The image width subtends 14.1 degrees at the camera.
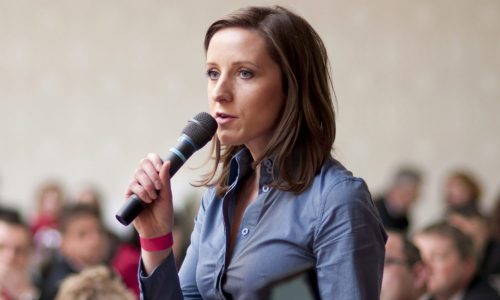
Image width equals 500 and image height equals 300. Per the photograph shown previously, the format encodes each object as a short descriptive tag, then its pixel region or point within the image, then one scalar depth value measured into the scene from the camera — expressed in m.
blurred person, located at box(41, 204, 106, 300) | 11.78
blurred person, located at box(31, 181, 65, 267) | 14.85
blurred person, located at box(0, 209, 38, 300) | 10.00
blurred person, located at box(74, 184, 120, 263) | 12.67
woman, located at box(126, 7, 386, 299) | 4.05
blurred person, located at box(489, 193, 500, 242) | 14.52
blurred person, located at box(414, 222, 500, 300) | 9.65
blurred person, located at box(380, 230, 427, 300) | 7.45
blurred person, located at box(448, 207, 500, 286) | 12.68
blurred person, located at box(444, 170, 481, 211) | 17.41
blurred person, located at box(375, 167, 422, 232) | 16.93
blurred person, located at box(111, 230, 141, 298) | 11.27
